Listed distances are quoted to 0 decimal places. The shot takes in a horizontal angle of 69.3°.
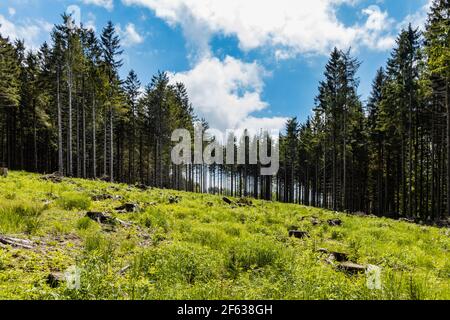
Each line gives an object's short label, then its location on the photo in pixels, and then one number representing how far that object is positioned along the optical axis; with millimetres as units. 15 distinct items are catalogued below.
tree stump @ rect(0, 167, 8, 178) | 18966
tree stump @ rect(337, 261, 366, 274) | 6762
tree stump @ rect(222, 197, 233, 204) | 20056
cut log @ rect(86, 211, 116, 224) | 9470
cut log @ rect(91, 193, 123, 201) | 13627
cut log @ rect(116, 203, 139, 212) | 11859
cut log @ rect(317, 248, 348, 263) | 7863
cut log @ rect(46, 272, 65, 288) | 4805
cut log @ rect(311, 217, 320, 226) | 14452
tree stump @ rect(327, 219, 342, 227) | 14737
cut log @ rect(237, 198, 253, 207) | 19867
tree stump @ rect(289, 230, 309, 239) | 10867
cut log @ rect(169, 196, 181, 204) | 16234
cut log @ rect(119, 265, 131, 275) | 5831
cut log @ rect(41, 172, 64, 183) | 19203
